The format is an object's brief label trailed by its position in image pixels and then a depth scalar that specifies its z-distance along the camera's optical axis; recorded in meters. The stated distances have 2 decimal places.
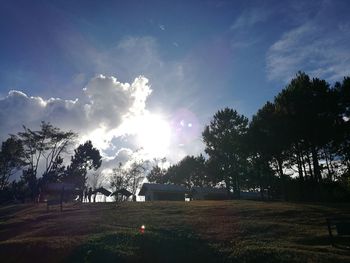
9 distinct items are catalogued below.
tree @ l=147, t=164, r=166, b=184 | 107.28
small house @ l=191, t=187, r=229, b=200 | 71.57
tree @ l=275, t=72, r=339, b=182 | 40.38
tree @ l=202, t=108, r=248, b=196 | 68.19
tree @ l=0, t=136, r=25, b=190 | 67.75
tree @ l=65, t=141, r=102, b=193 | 75.31
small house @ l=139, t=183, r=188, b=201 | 69.06
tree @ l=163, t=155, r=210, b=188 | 97.19
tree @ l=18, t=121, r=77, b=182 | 64.12
